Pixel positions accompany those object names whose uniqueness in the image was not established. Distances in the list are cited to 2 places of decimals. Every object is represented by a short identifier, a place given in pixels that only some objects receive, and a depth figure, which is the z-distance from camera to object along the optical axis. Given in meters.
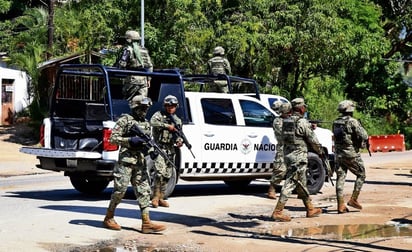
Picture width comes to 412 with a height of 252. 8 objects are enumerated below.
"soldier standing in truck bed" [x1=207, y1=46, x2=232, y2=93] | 16.14
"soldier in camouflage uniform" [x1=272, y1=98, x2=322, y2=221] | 10.73
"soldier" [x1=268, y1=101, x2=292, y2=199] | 13.06
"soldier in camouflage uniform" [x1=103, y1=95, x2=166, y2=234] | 9.32
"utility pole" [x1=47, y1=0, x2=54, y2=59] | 33.03
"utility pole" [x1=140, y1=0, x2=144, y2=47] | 25.16
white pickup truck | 12.02
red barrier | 33.62
